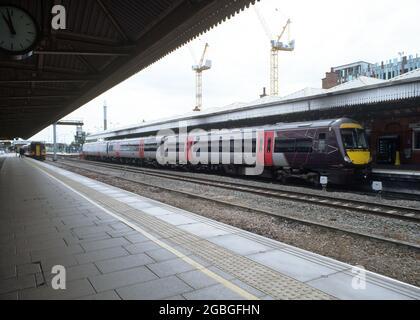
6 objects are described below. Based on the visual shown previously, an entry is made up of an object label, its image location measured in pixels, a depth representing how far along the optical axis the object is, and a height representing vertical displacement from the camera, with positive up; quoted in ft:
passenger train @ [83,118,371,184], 47.11 -0.24
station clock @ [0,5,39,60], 18.25 +6.83
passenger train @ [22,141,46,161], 171.01 +0.48
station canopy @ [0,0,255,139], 21.91 +9.05
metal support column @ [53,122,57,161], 154.29 +4.99
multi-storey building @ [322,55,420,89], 211.41 +68.24
